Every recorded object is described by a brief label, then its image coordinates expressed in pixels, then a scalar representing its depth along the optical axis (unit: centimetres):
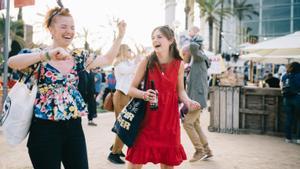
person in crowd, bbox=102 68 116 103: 1359
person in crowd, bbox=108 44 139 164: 572
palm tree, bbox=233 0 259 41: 5359
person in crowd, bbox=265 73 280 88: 1315
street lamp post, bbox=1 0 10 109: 820
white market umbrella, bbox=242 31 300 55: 868
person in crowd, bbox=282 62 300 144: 820
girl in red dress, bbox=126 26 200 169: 330
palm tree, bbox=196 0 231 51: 4196
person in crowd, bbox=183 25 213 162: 577
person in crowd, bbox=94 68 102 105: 1726
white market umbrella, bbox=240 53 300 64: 1638
